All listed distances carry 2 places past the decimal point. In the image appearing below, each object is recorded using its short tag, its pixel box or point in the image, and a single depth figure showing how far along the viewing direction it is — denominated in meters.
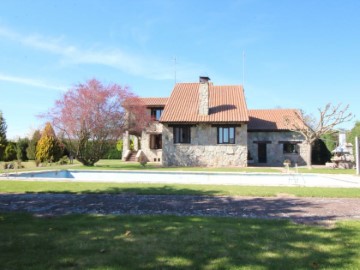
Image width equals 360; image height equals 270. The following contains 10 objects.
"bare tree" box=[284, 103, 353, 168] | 25.65
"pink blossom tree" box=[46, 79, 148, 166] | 25.14
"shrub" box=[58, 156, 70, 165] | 29.21
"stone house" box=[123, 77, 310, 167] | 27.81
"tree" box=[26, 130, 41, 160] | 33.12
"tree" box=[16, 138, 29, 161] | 34.53
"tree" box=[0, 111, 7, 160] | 30.78
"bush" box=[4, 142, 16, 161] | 33.52
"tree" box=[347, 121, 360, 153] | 30.86
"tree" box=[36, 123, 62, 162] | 30.11
